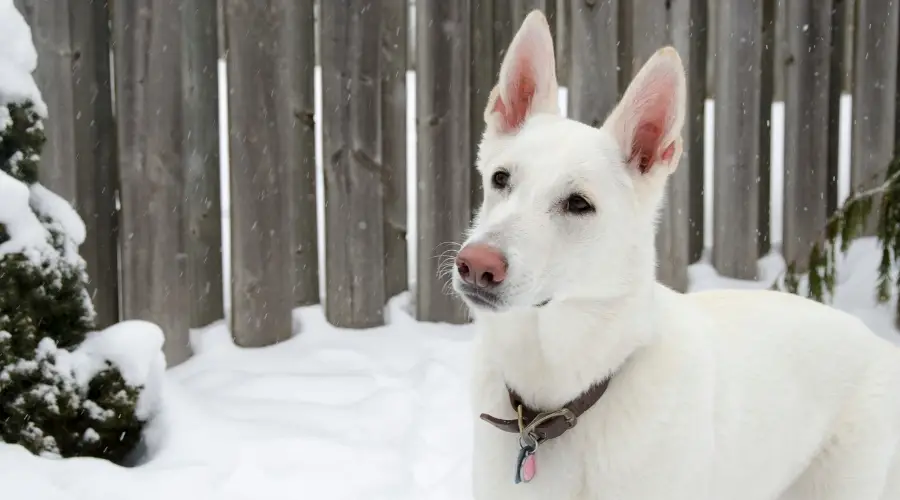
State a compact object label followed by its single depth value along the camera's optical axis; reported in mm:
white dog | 2387
